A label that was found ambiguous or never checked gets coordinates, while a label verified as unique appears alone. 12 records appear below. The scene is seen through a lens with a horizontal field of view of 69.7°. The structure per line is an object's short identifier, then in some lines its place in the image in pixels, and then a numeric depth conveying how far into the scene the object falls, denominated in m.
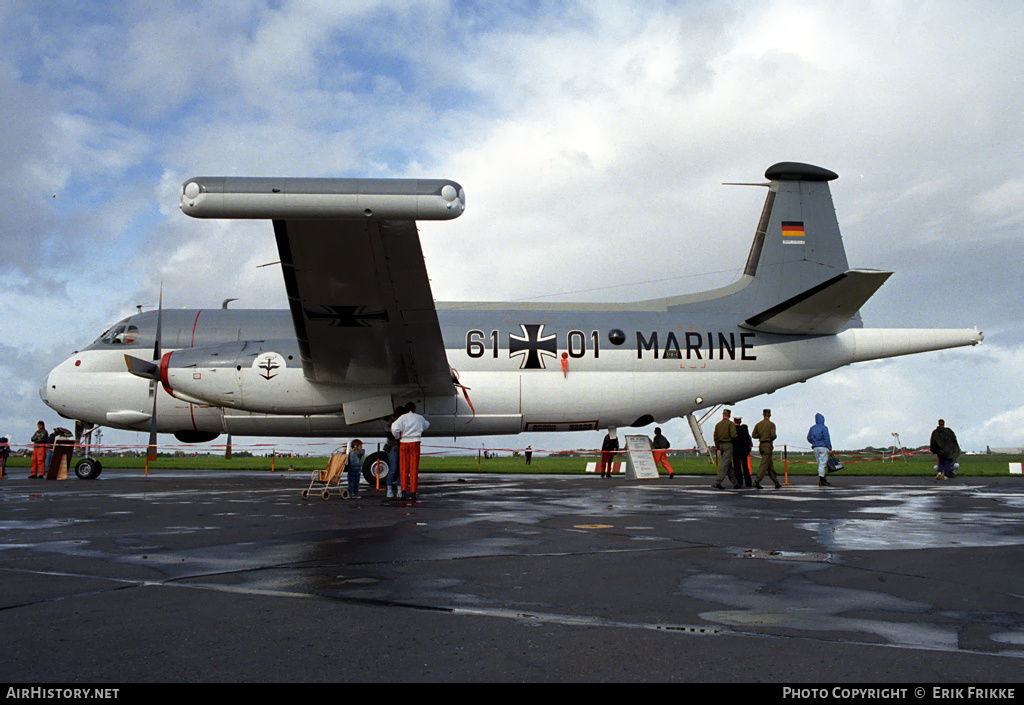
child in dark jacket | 14.11
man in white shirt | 12.93
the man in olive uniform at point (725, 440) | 16.88
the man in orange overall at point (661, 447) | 24.38
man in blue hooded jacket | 18.56
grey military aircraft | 17.69
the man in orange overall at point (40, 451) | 23.86
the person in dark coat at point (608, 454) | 22.91
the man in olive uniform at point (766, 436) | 17.23
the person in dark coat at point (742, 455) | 17.34
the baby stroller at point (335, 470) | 13.78
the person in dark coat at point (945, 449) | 22.11
